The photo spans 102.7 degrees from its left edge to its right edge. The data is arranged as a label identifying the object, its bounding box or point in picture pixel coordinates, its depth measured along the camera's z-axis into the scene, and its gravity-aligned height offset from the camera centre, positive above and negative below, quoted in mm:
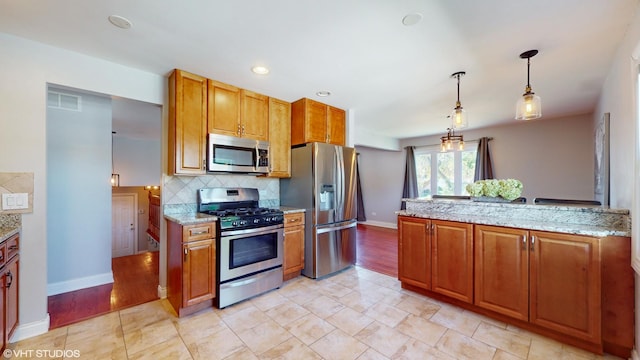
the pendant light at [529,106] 2201 +638
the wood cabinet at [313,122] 3566 +834
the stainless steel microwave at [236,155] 2887 +302
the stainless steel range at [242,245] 2590 -709
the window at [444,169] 6020 +252
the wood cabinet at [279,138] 3467 +583
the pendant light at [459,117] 2678 +654
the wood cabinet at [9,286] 1678 -739
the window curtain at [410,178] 6726 +43
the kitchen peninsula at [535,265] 1847 -731
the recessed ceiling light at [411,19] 1774 +1141
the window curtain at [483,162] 5578 +384
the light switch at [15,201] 2014 -165
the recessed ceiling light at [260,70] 2613 +1150
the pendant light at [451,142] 3680 +546
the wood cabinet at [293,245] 3225 -845
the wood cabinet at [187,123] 2660 +615
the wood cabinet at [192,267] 2396 -843
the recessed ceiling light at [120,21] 1803 +1151
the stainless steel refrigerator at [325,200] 3375 -289
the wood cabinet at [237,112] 2926 +838
